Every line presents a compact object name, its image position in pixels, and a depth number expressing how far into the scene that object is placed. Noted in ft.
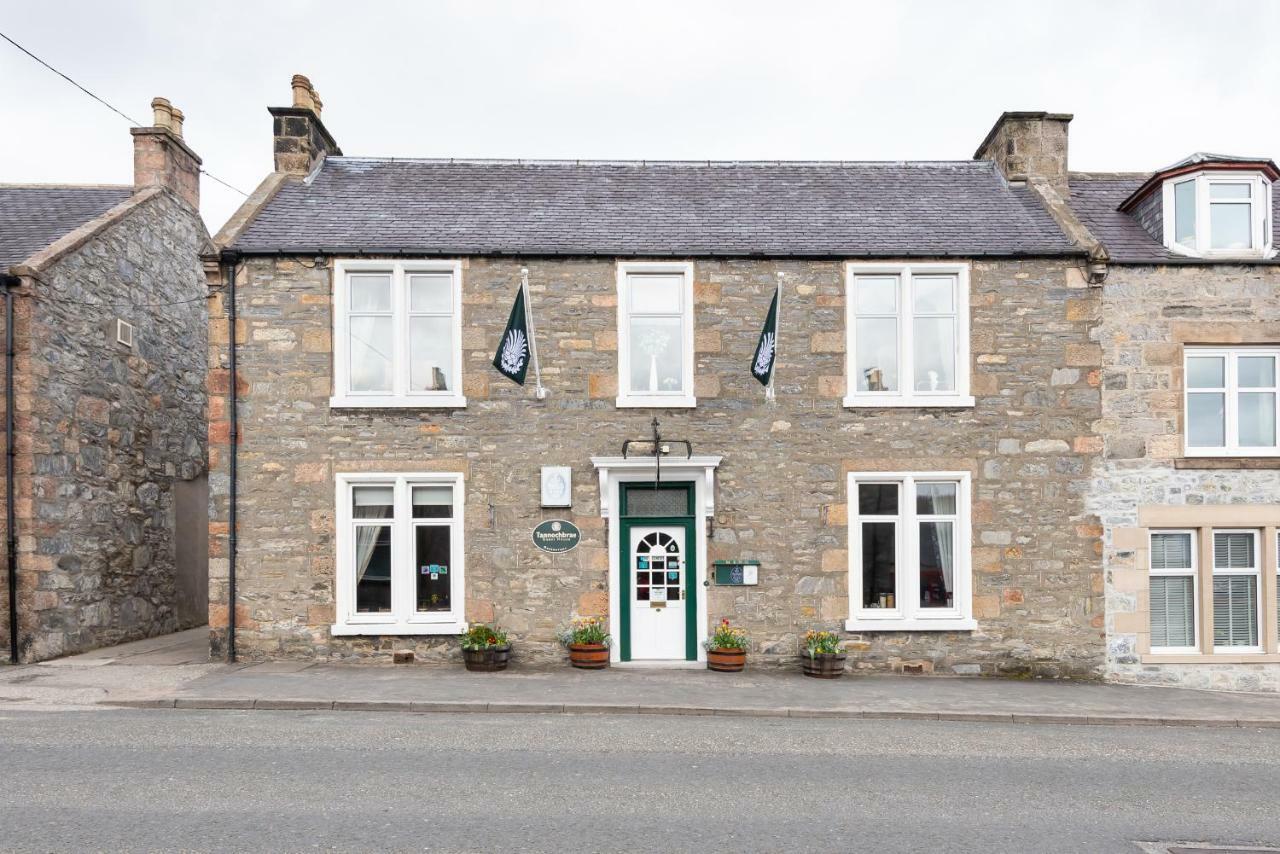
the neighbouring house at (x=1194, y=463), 41.55
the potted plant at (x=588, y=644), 40.04
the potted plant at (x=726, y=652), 40.16
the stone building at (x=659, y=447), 41.01
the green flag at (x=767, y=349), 39.06
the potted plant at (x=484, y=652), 39.45
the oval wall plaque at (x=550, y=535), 41.19
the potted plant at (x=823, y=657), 39.75
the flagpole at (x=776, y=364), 41.55
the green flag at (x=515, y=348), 38.60
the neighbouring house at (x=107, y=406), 41.55
